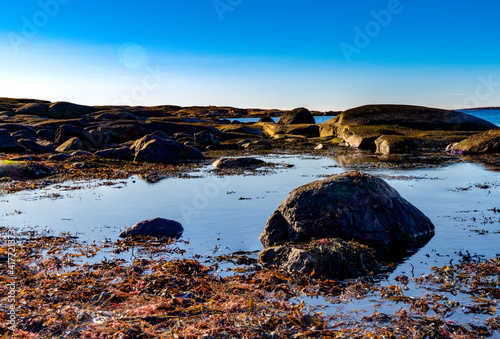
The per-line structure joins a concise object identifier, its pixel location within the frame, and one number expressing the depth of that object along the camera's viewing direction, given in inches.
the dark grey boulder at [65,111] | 2314.2
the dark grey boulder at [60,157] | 1069.6
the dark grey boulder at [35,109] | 2319.1
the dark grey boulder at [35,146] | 1270.9
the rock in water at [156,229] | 396.8
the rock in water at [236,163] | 963.3
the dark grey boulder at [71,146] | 1307.8
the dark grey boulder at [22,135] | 1461.6
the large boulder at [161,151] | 1112.2
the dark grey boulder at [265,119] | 2955.2
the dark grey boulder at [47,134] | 1614.9
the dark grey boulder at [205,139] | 1561.3
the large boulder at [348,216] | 366.6
